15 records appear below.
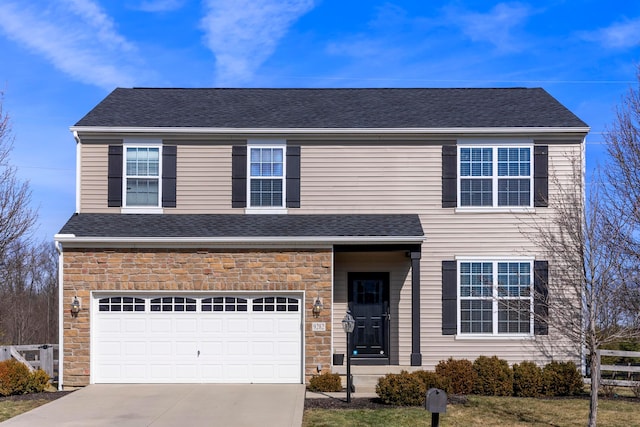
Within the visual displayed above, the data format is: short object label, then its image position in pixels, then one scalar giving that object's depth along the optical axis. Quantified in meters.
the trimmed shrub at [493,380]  14.79
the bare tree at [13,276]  19.73
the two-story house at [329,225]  15.86
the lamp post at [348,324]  14.33
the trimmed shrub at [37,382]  15.25
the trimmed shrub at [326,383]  14.86
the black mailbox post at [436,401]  9.28
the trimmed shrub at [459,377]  14.81
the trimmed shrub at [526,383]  14.84
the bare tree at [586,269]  12.49
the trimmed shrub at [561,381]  14.91
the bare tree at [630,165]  16.68
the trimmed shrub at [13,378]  14.87
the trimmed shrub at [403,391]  13.48
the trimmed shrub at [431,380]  13.98
